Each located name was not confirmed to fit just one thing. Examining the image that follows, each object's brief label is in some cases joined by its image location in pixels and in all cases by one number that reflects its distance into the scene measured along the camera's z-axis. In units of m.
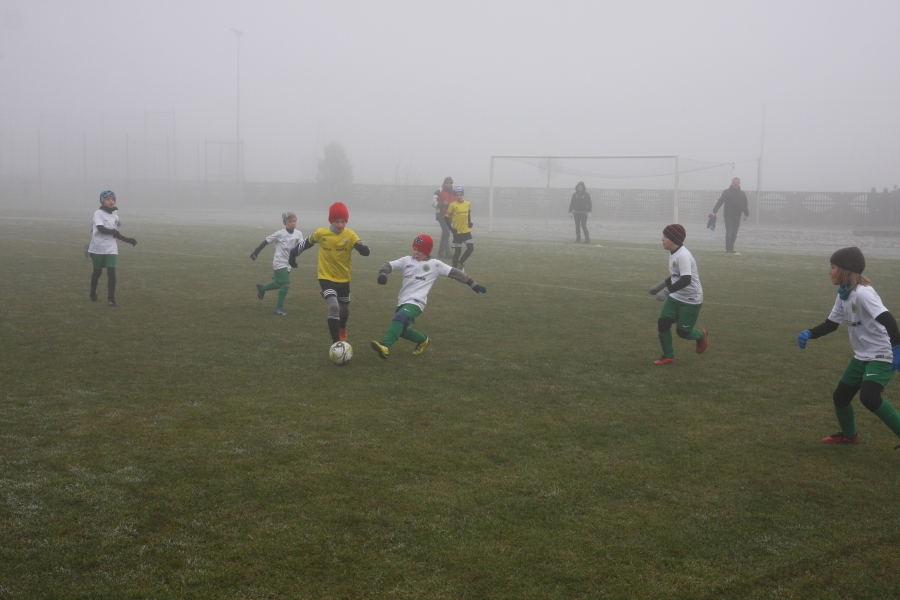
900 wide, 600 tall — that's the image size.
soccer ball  8.20
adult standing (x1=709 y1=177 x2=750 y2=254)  21.94
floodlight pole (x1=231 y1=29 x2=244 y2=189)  57.66
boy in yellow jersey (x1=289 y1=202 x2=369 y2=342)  8.84
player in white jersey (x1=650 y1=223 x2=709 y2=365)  8.66
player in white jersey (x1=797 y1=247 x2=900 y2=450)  5.51
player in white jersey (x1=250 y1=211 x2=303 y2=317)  11.65
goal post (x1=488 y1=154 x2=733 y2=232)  33.74
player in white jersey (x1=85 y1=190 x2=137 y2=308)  11.72
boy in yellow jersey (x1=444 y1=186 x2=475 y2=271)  17.53
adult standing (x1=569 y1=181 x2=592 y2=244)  26.16
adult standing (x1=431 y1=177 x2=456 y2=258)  19.55
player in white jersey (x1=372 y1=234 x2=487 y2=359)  8.62
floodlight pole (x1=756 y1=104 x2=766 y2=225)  40.83
